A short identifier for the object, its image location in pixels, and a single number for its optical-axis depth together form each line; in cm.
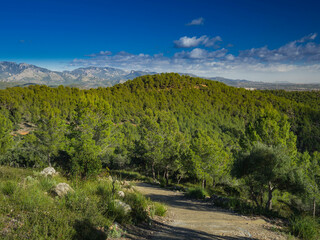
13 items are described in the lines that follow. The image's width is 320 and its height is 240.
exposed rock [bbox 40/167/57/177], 887
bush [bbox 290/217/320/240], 589
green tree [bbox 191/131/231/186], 2091
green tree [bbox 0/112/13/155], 2616
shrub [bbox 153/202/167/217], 742
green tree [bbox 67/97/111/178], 2083
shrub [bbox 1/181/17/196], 530
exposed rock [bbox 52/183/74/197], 590
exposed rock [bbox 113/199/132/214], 597
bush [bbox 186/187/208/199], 1313
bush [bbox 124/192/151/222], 640
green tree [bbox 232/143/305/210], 920
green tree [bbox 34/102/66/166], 2653
